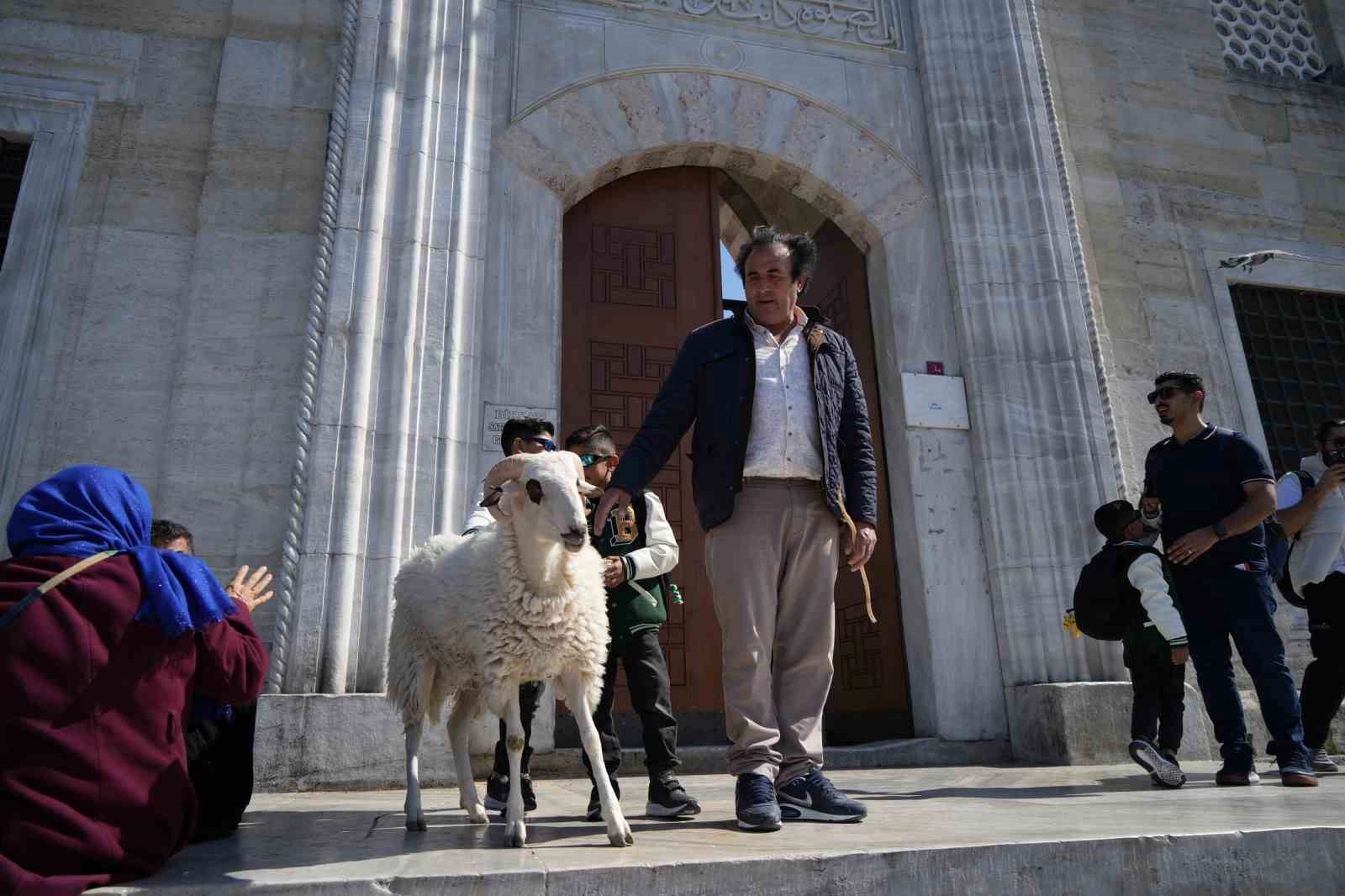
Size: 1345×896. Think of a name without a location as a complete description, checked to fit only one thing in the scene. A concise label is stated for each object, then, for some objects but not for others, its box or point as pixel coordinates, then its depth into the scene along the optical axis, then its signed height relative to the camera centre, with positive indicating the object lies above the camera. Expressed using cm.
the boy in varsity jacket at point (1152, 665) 433 +18
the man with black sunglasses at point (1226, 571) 413 +59
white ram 277 +36
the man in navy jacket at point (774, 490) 317 +80
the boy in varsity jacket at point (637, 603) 350 +45
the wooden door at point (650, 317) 638 +293
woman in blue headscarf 202 +13
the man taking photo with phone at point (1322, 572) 483 +65
